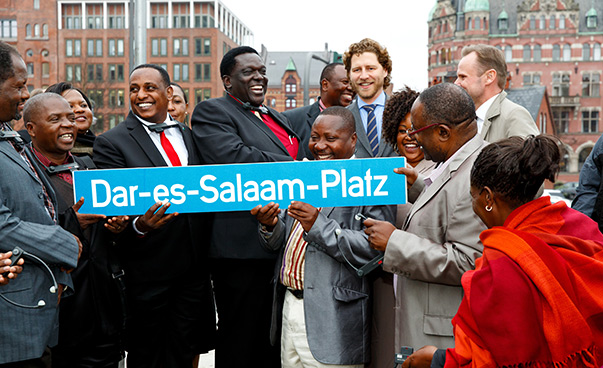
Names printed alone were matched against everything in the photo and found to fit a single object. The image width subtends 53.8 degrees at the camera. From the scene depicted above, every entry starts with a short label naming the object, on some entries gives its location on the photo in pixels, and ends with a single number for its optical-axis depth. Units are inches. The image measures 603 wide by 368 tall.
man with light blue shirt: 196.4
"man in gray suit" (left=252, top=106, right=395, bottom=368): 135.1
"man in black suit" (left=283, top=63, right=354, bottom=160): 256.7
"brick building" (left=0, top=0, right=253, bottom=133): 3309.5
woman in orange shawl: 82.4
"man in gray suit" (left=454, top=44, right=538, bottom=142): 195.2
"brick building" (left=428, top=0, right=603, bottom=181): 2736.2
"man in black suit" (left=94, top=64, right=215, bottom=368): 165.9
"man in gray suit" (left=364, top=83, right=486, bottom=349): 115.7
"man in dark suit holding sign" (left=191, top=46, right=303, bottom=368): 166.7
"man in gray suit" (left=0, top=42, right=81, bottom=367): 113.7
